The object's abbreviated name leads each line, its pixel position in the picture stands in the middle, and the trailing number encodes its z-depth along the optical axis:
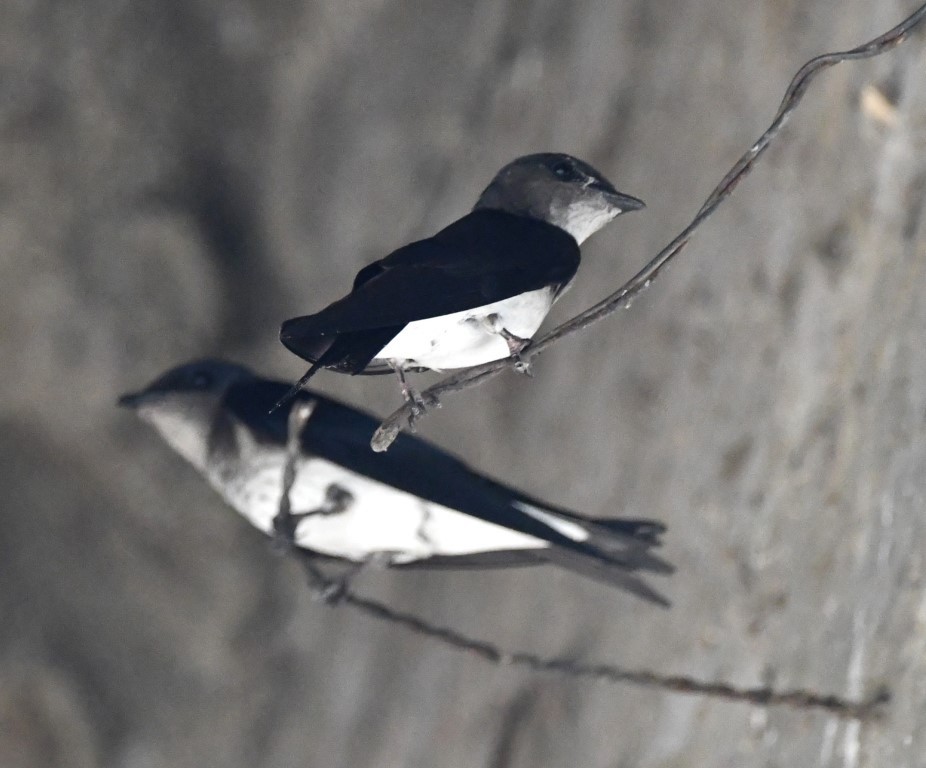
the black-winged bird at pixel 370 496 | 4.88
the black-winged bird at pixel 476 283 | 4.79
